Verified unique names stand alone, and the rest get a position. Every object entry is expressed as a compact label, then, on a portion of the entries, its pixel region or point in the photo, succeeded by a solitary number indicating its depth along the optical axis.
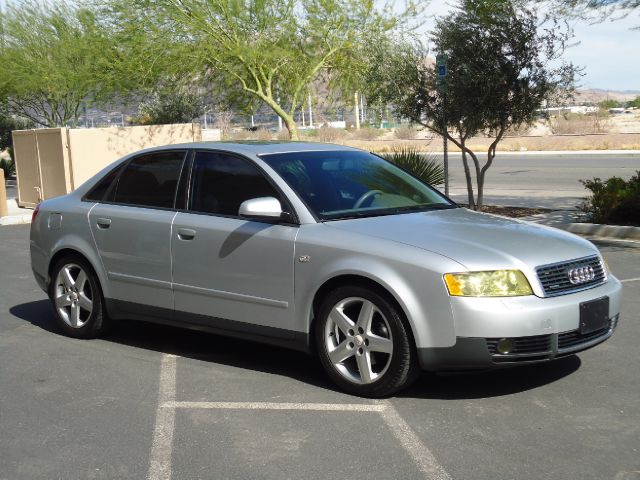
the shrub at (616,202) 13.30
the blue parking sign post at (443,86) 15.19
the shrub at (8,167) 33.69
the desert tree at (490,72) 15.31
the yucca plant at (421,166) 18.56
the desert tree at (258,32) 20.05
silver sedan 5.36
